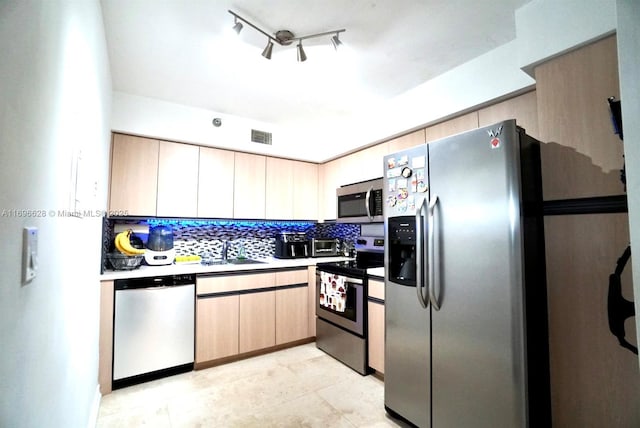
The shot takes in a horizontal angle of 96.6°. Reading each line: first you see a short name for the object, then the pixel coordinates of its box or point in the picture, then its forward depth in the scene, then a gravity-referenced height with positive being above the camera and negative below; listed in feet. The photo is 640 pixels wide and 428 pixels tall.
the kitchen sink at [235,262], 10.44 -1.21
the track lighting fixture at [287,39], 6.19 +4.27
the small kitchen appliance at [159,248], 9.04 -0.60
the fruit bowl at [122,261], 8.14 -0.90
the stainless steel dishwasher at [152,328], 7.65 -2.76
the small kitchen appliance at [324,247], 12.14 -0.75
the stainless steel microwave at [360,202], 9.60 +0.99
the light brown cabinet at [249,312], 8.82 -2.78
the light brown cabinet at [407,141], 8.53 +2.79
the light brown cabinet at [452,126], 7.23 +2.78
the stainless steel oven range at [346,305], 8.57 -2.46
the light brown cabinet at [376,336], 8.02 -3.04
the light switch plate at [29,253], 2.20 -0.19
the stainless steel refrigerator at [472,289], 4.67 -1.09
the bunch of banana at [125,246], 8.40 -0.48
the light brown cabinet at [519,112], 6.09 +2.67
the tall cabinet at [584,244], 4.47 -0.24
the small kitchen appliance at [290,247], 11.52 -0.71
